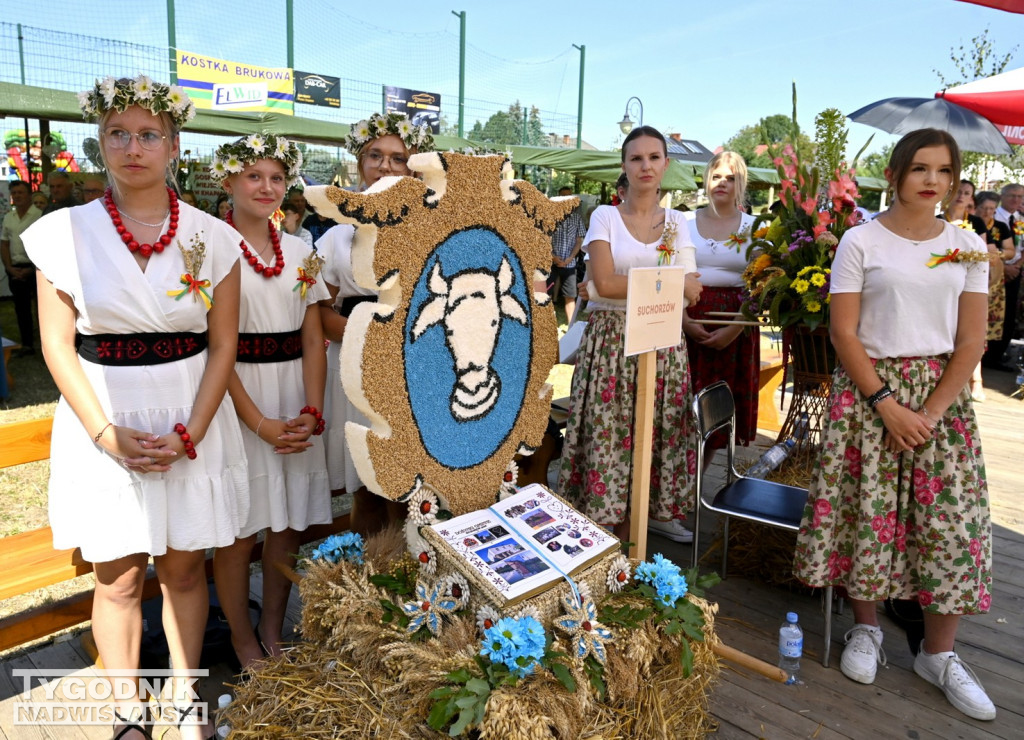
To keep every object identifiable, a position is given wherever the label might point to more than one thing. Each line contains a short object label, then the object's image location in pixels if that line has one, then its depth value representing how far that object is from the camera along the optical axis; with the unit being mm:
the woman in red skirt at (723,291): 3123
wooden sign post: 1896
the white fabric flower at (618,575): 1817
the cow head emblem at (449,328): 1614
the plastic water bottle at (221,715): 1680
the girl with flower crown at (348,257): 2211
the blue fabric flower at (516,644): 1449
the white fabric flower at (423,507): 1778
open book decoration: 1627
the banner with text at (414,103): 12500
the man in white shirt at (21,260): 6656
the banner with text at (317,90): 10922
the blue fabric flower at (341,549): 1896
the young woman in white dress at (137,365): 1610
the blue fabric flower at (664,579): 1800
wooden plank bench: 1978
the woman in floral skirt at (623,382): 2432
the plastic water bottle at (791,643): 2242
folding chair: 2432
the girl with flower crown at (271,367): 1943
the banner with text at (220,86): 9781
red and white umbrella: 5879
